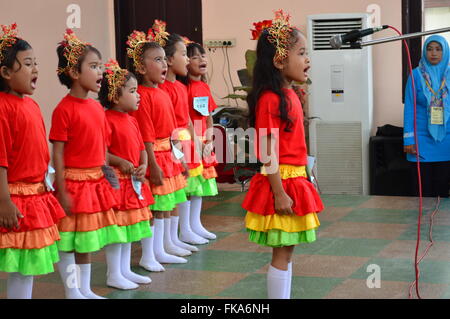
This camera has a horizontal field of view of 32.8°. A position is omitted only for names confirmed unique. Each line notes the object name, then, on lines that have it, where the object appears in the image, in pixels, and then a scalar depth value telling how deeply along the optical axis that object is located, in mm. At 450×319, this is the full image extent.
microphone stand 2522
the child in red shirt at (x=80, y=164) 3430
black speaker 6680
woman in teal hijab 6098
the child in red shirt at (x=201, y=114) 4793
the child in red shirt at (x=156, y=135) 4133
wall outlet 7648
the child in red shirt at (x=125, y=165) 3775
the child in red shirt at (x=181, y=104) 4477
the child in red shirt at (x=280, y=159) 3014
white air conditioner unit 6988
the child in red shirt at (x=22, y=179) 2996
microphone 2592
